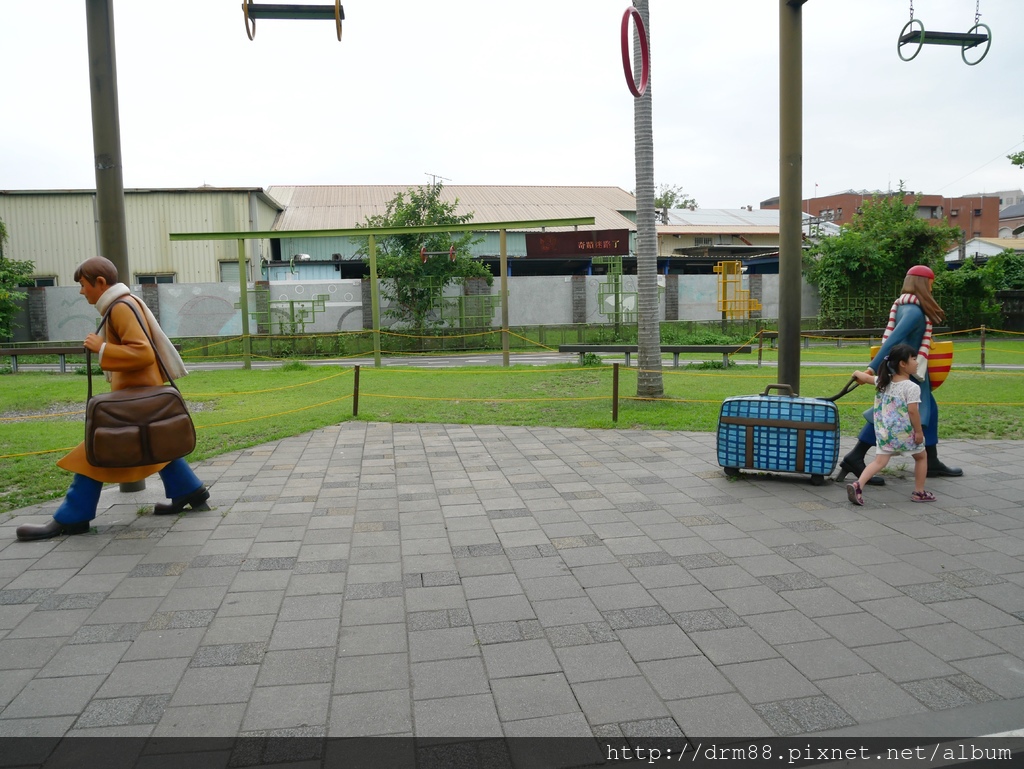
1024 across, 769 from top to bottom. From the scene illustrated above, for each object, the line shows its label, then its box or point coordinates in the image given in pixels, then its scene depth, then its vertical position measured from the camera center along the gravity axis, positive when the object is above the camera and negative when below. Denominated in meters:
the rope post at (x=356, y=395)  10.73 -1.02
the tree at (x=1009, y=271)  31.48 +1.52
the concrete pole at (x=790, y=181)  7.92 +1.35
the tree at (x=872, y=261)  30.61 +1.96
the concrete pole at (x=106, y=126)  6.36 +1.66
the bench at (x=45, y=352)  17.03 -0.53
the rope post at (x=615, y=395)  9.87 -1.01
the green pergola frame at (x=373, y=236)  19.89 +2.31
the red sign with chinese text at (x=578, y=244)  29.66 +2.94
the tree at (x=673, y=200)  68.25 +10.43
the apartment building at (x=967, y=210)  75.39 +9.82
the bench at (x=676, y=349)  17.89 -0.81
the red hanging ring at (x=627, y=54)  8.34 +2.96
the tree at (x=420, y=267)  26.72 +1.86
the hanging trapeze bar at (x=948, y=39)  8.71 +3.09
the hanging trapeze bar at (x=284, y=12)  6.63 +2.71
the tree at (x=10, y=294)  24.95 +1.15
